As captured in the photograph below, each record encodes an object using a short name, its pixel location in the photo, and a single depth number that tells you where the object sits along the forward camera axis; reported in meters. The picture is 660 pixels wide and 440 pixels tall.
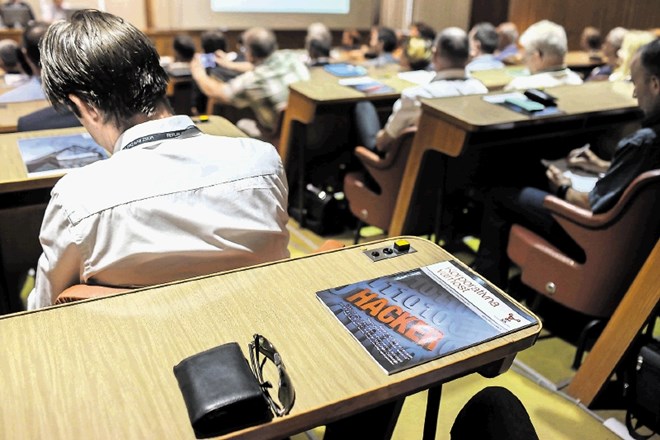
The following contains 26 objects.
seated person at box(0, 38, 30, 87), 3.50
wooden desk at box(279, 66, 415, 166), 2.91
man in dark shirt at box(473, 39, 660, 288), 1.99
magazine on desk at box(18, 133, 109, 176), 1.83
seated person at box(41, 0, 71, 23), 6.95
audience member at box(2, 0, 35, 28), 6.78
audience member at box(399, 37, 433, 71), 3.74
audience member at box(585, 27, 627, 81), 4.91
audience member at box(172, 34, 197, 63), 4.79
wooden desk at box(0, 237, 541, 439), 0.81
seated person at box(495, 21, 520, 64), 5.60
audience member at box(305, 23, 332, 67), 4.62
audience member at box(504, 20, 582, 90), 3.30
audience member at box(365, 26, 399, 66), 4.93
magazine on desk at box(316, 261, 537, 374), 0.97
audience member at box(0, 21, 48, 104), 2.72
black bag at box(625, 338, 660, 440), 1.74
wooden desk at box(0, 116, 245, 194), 1.74
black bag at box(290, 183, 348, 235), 3.30
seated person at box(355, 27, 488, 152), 2.74
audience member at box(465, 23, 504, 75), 4.92
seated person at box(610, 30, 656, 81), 3.69
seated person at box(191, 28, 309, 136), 3.55
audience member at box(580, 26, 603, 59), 6.53
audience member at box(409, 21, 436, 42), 6.15
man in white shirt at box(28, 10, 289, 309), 1.14
